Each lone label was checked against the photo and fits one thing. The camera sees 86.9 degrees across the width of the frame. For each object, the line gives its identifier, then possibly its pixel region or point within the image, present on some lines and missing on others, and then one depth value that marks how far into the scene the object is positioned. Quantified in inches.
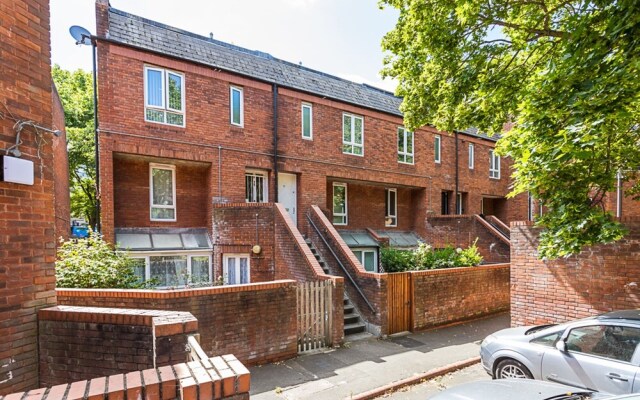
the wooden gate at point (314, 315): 294.5
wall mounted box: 130.6
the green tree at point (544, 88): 183.2
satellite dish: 369.1
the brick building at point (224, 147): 395.5
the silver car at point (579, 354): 164.1
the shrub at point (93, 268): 267.5
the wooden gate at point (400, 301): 341.7
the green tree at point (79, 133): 704.4
